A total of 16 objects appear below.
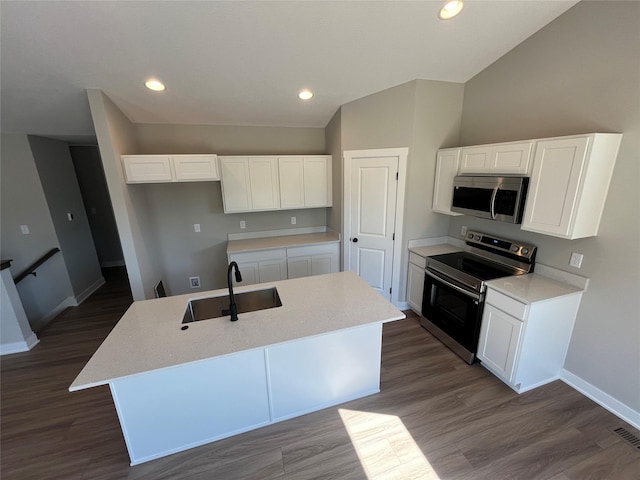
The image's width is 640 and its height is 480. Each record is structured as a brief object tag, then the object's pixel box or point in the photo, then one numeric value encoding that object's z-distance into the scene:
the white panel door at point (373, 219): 3.29
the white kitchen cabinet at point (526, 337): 2.13
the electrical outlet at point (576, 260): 2.22
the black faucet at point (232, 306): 1.87
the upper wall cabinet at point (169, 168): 2.91
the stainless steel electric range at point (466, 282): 2.51
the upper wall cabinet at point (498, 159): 2.24
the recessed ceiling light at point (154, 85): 2.52
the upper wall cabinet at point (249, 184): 3.52
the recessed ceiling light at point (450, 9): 1.94
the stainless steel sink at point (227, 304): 2.18
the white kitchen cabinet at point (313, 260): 3.77
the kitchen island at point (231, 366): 1.62
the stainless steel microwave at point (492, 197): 2.28
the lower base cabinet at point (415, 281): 3.23
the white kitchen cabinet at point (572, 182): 1.88
